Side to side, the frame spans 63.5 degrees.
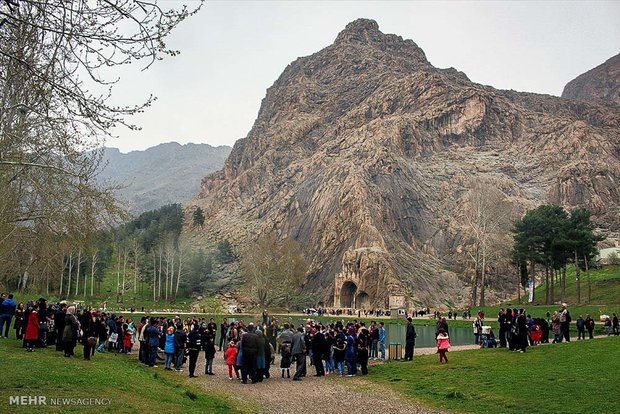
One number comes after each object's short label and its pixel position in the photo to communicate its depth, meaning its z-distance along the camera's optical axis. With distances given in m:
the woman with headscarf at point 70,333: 18.23
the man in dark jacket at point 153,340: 21.03
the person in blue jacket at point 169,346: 20.84
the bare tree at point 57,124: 8.26
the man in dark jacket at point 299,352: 20.42
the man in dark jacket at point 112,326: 24.80
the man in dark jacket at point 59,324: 20.05
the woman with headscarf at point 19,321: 23.08
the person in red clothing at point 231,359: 20.38
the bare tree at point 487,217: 78.06
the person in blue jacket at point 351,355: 21.28
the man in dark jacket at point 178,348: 21.28
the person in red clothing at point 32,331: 19.11
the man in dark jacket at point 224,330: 31.66
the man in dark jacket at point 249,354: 19.25
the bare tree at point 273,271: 85.94
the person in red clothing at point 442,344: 22.20
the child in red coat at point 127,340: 25.11
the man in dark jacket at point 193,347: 19.58
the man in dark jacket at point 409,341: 23.94
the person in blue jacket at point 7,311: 21.41
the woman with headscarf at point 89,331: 18.16
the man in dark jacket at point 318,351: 21.36
